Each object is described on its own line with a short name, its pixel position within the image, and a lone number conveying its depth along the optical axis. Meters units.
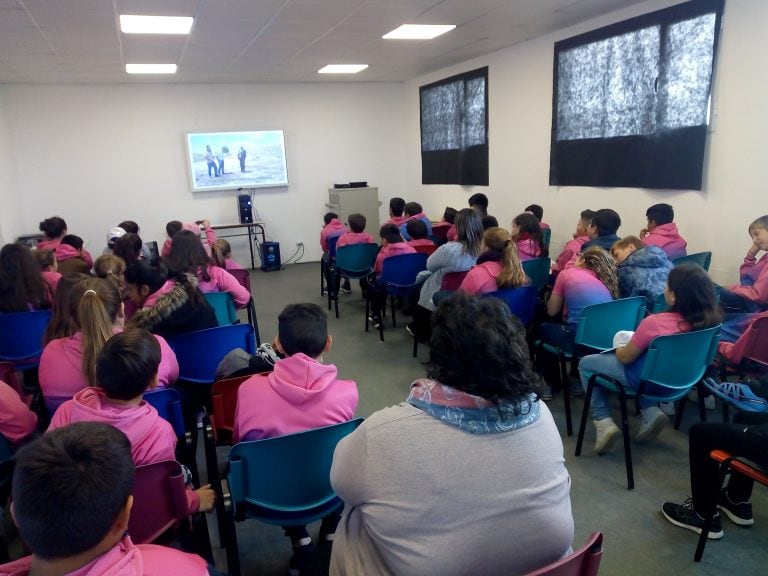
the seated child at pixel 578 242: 4.52
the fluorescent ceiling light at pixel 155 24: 4.36
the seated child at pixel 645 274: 3.40
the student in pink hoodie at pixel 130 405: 1.69
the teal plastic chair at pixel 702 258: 4.11
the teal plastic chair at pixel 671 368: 2.46
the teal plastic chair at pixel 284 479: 1.68
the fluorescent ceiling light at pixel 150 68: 6.45
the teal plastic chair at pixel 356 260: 5.45
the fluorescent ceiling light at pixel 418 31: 5.25
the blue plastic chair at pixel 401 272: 4.76
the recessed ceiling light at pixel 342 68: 7.30
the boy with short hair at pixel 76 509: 0.92
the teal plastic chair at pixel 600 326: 3.03
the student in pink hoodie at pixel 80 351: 2.17
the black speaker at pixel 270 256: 8.55
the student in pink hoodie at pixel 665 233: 4.22
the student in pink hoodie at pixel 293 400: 1.78
